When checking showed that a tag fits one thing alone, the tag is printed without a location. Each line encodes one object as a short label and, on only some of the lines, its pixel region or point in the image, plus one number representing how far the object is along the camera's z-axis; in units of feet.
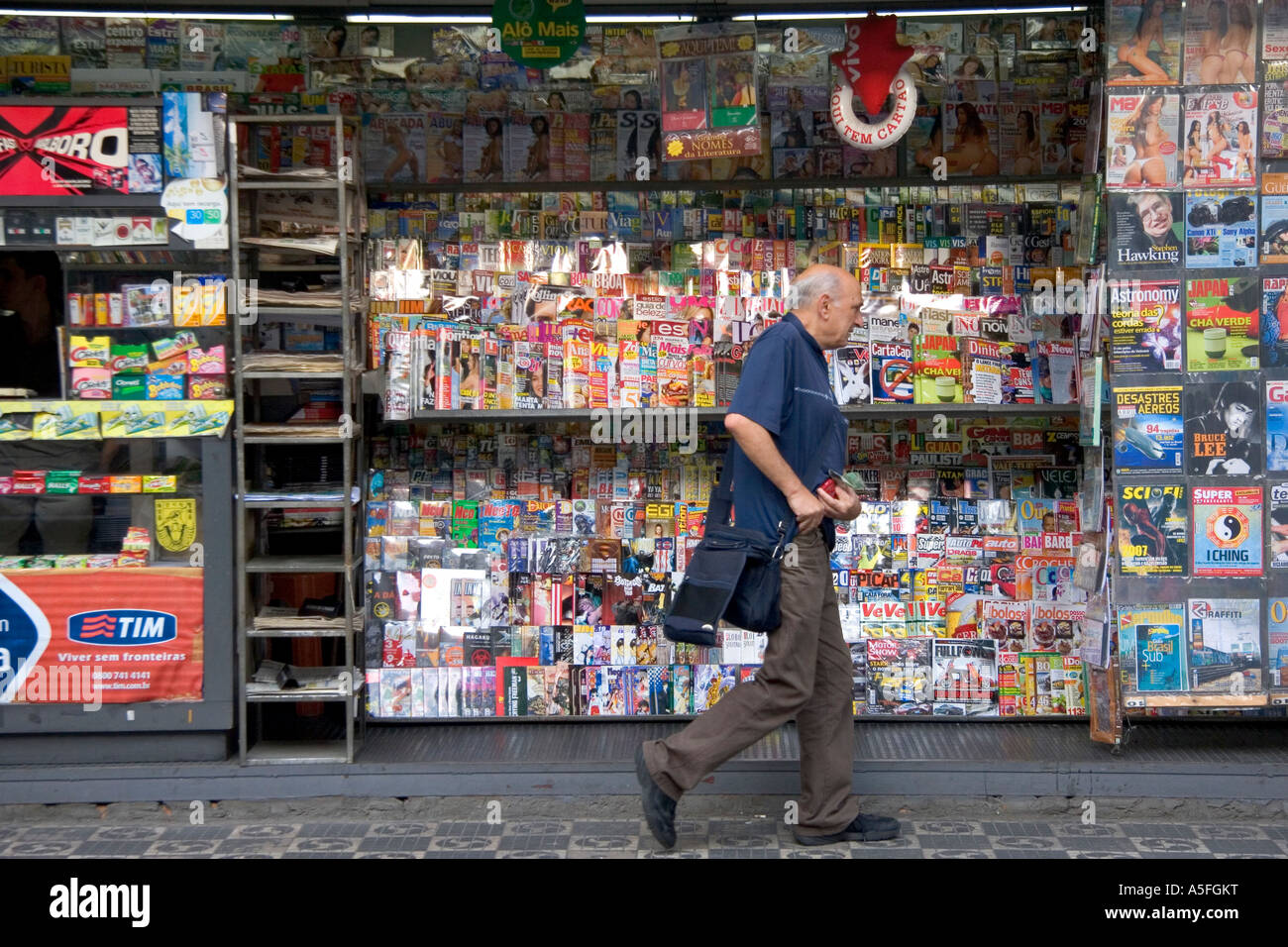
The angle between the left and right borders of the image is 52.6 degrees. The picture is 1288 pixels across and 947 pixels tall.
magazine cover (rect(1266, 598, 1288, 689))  15.98
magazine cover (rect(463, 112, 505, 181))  17.75
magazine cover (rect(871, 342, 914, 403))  17.52
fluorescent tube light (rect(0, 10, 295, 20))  17.11
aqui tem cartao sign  16.46
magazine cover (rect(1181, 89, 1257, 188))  15.69
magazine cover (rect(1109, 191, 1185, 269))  15.74
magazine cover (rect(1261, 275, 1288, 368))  15.83
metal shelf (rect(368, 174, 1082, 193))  17.62
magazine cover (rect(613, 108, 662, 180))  17.79
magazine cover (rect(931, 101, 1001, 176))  17.62
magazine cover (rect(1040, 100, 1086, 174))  17.61
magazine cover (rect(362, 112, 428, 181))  17.65
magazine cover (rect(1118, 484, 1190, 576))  15.90
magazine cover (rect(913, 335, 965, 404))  17.47
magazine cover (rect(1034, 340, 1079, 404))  17.47
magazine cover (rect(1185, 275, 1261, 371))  15.80
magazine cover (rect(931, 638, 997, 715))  17.74
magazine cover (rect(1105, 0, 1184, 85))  15.56
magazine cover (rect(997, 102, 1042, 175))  17.62
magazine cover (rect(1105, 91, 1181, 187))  15.64
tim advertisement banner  15.74
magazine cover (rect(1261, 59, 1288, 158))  15.72
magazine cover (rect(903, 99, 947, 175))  17.65
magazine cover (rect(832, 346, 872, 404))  17.49
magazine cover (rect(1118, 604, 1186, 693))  15.90
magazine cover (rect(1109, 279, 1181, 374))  15.78
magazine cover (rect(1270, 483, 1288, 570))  15.92
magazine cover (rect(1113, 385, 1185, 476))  15.79
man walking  13.75
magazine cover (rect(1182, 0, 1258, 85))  15.66
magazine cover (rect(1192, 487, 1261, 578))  15.92
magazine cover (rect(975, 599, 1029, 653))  17.75
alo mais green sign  16.33
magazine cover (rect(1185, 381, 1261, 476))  15.83
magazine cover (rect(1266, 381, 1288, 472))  15.83
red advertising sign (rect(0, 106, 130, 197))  15.47
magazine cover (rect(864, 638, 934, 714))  17.78
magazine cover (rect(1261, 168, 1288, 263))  15.80
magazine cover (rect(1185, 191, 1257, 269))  15.78
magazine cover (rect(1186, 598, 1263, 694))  15.94
